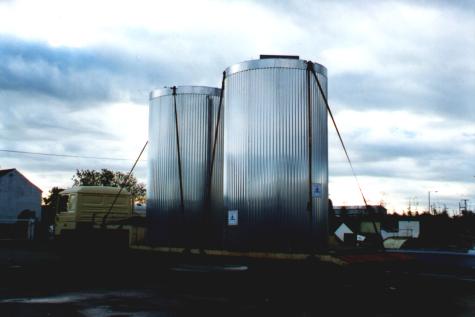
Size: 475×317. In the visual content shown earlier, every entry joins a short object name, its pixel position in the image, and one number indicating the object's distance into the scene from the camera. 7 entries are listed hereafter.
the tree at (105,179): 84.19
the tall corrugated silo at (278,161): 10.72
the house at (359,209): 78.50
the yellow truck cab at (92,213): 20.08
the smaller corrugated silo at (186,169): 14.22
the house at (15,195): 60.99
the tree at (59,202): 21.93
